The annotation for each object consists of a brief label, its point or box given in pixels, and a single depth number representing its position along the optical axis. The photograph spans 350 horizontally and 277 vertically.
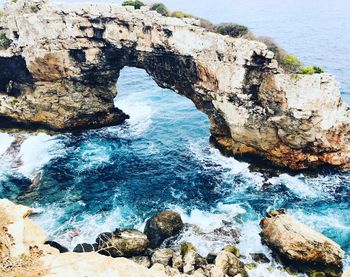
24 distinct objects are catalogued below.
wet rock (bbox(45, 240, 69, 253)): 27.15
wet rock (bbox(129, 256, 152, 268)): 25.92
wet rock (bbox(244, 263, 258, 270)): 26.03
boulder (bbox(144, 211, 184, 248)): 28.59
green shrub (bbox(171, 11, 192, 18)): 40.31
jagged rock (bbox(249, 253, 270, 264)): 26.61
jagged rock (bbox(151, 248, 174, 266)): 25.88
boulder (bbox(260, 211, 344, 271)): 25.48
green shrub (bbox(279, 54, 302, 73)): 33.69
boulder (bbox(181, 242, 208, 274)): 25.03
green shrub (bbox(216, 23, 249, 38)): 35.91
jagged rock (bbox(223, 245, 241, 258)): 27.05
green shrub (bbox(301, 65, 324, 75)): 32.72
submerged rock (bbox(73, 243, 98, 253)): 27.14
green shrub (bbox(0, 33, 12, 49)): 42.12
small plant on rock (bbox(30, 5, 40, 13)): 41.87
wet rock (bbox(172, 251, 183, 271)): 25.33
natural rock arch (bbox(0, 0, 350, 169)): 33.00
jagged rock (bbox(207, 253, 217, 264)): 26.43
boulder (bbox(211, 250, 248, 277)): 24.37
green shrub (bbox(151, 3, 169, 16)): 41.85
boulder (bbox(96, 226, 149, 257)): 27.00
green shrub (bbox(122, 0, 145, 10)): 41.94
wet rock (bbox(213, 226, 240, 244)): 29.02
